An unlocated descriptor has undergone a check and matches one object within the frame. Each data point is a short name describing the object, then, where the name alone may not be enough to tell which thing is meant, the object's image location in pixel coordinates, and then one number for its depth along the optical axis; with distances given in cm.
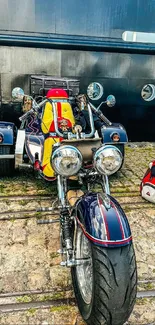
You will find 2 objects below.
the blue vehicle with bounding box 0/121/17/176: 447
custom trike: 194
